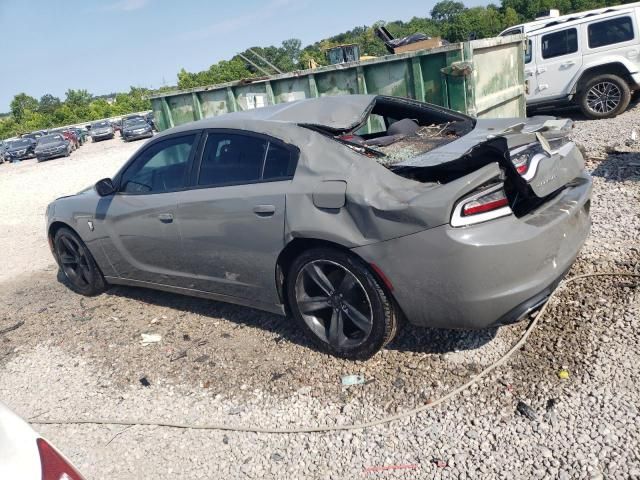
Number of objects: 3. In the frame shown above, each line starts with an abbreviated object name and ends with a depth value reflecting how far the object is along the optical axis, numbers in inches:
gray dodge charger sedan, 111.4
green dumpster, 240.1
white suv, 406.0
